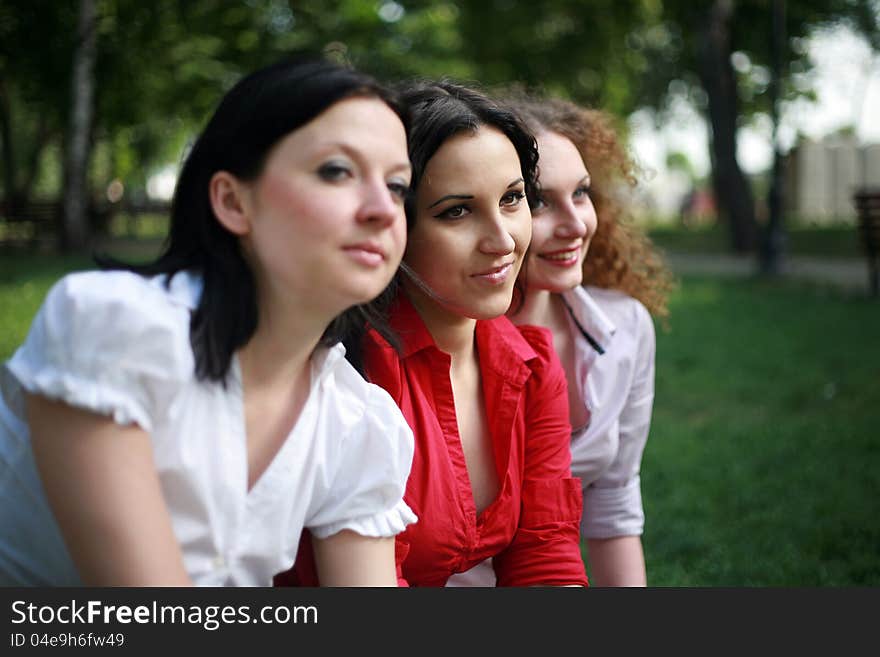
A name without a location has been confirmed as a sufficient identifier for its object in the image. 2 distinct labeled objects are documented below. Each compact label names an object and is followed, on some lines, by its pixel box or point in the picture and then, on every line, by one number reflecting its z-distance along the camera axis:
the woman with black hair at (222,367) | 1.52
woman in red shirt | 2.21
